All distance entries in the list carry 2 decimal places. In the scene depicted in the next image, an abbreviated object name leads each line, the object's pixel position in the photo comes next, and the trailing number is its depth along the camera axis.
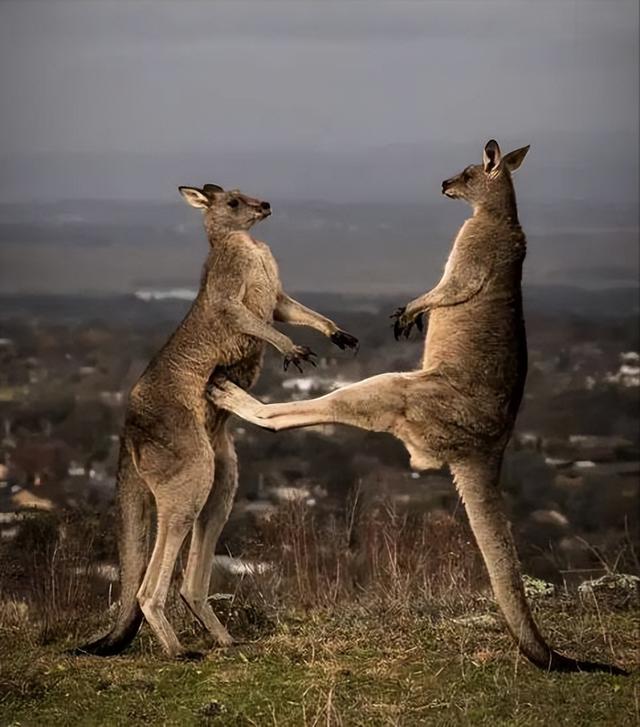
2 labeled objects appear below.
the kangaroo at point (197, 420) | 16.08
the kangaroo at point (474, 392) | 15.58
